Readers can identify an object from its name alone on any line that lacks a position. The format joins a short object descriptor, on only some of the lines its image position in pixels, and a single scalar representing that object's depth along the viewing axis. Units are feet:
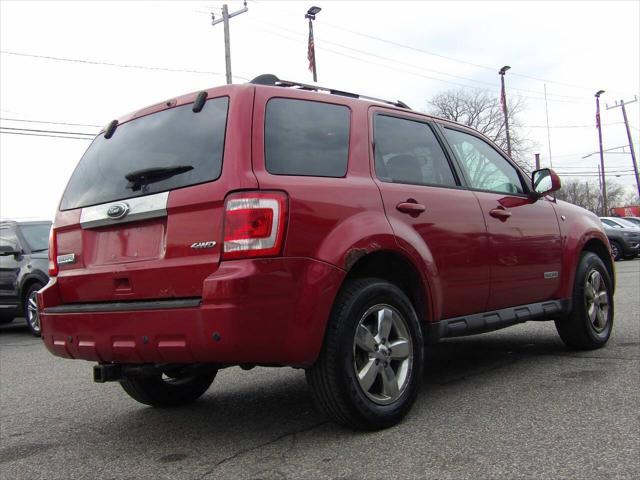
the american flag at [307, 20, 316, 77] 76.43
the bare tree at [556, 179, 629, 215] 281.95
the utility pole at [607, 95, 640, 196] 159.63
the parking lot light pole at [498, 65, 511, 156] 111.55
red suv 9.82
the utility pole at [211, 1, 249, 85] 73.52
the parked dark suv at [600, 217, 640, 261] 71.26
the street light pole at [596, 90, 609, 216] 146.41
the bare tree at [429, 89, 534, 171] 161.48
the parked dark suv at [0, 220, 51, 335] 32.01
